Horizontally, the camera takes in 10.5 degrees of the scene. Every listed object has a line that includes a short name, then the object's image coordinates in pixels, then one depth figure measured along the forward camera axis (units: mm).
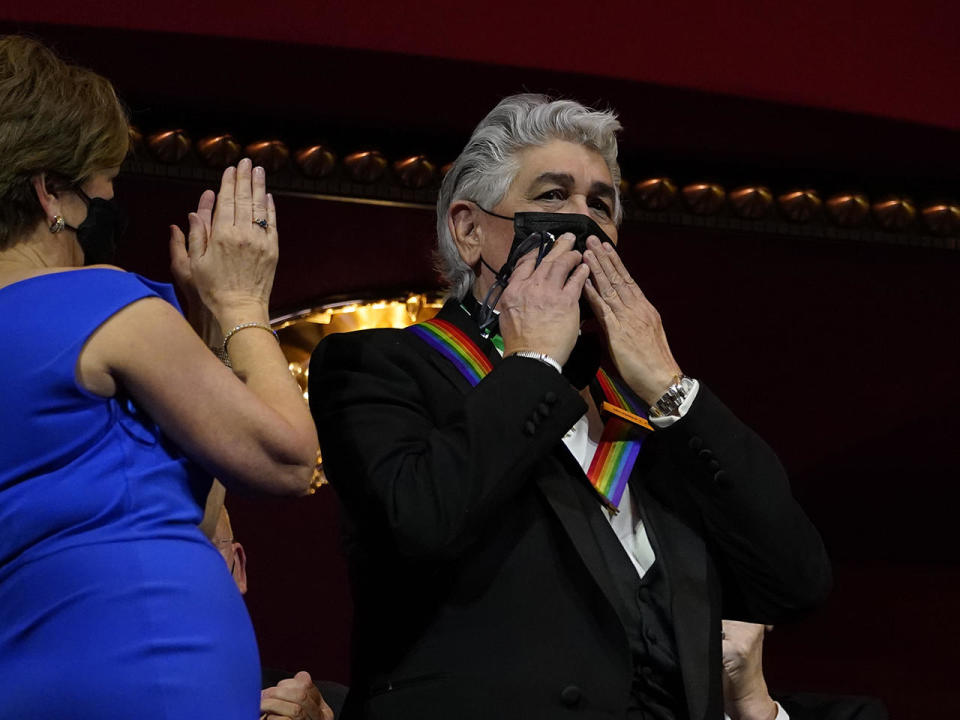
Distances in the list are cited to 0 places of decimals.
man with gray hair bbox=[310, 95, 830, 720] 5553
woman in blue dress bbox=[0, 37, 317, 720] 5306
